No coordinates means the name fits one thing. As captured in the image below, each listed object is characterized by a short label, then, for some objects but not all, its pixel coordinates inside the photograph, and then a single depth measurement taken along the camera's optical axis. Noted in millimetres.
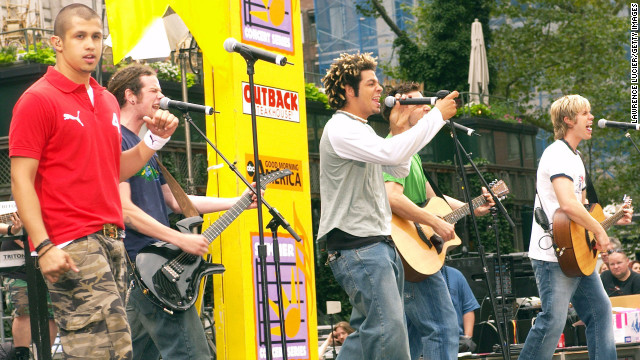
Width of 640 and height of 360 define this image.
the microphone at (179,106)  9000
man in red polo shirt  6922
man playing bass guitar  9021
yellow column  10706
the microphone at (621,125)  13077
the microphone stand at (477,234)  10453
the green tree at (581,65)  47893
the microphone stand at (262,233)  8644
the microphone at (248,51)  9000
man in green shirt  11015
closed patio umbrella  43728
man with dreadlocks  9137
